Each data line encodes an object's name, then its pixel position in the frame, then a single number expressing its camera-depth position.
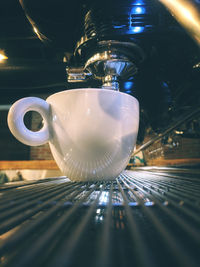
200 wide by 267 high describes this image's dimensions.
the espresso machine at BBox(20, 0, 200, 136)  0.35
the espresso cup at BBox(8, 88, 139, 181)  0.27
